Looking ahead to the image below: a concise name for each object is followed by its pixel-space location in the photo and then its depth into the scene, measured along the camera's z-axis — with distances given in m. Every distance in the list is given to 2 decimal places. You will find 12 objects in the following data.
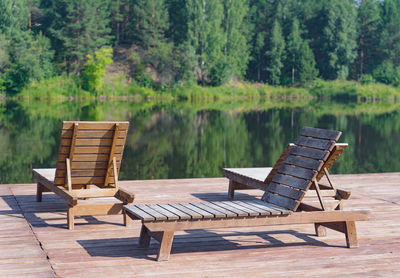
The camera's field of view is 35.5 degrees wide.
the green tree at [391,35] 57.84
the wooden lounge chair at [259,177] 5.93
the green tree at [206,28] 48.75
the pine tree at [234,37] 52.12
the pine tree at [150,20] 51.84
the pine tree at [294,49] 55.50
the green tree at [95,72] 46.09
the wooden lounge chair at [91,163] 5.84
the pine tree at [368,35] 59.09
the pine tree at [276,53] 54.76
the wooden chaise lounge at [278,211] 4.66
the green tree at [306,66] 54.25
